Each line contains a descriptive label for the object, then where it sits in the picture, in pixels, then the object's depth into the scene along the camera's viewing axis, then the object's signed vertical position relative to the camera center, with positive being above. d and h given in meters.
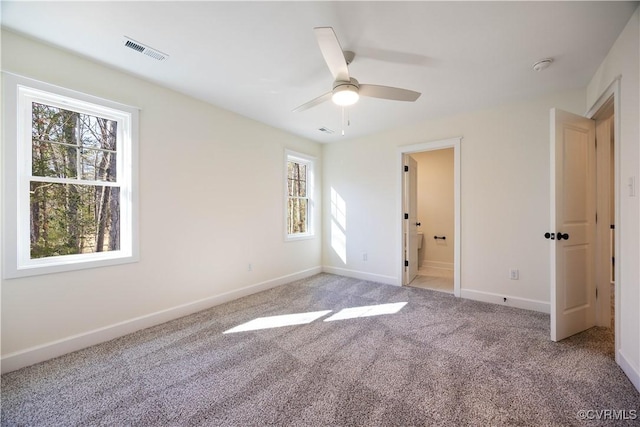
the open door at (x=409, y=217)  4.14 -0.09
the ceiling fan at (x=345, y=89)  1.75 +1.00
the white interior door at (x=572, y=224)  2.31 -0.13
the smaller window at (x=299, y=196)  4.54 +0.30
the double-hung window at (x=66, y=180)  2.01 +0.29
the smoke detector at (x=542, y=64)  2.28 +1.32
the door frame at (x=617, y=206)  1.95 +0.03
